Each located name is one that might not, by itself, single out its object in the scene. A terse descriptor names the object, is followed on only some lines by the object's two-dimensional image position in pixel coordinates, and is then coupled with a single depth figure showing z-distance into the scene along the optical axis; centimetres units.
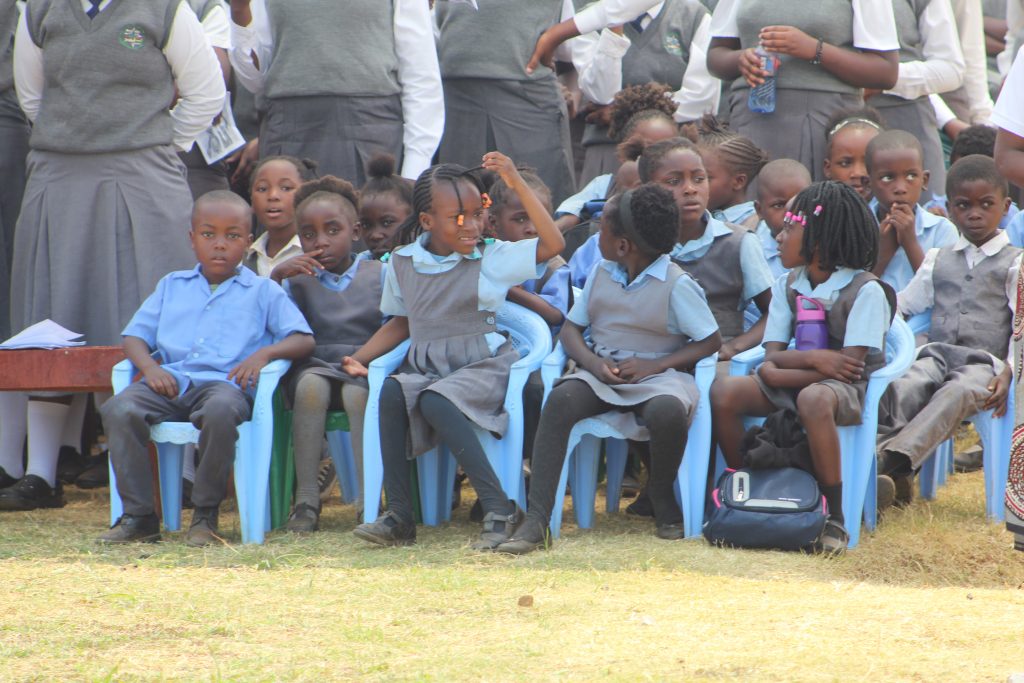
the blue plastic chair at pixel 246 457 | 1023
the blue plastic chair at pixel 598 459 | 1016
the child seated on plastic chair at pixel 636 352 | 993
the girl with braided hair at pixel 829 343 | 972
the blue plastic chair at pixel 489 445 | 1030
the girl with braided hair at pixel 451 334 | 1000
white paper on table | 1062
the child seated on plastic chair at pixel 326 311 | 1062
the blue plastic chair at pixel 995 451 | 1051
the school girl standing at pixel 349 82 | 1312
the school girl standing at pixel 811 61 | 1291
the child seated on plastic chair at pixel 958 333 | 1042
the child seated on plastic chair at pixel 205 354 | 1009
